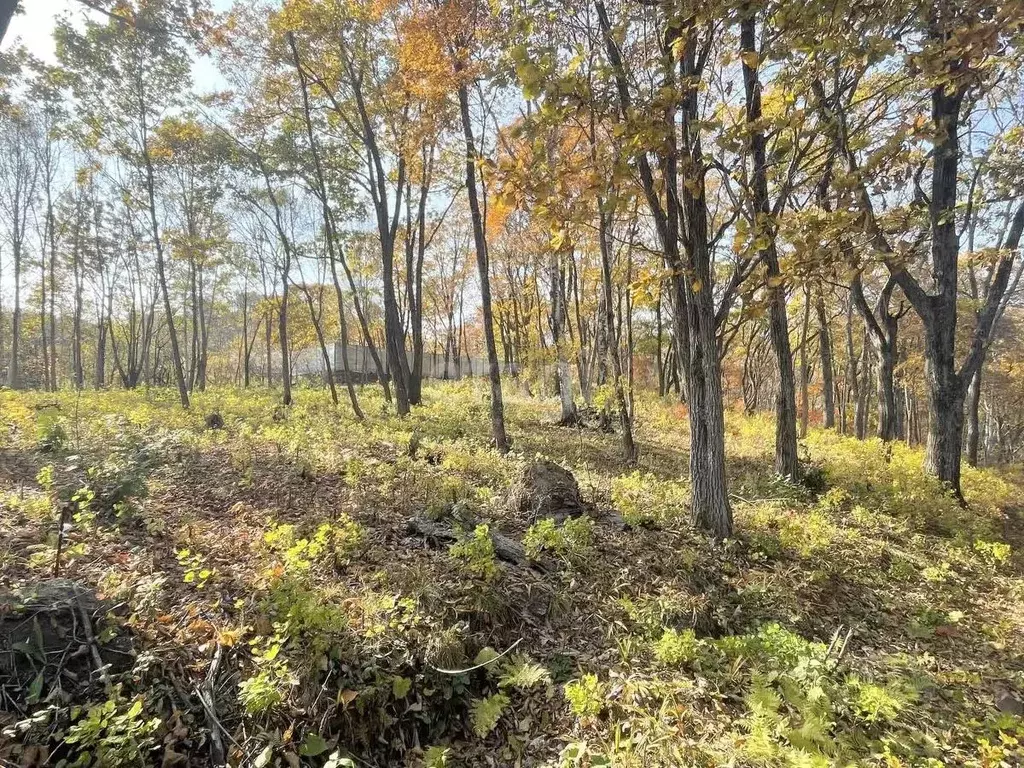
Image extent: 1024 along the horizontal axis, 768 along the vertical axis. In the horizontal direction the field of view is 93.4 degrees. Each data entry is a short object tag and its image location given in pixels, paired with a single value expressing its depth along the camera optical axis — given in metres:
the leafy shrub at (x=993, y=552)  5.31
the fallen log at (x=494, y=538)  4.46
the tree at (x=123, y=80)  11.19
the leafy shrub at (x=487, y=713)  2.91
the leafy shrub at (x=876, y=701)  2.75
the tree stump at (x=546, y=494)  5.59
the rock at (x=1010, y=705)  3.07
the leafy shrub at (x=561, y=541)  4.57
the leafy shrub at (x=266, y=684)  2.61
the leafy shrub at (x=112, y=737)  2.23
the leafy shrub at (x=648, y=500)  5.66
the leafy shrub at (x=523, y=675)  3.13
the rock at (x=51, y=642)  2.58
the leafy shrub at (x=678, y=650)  3.31
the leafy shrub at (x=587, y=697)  2.78
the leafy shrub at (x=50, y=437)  7.06
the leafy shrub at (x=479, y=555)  3.97
